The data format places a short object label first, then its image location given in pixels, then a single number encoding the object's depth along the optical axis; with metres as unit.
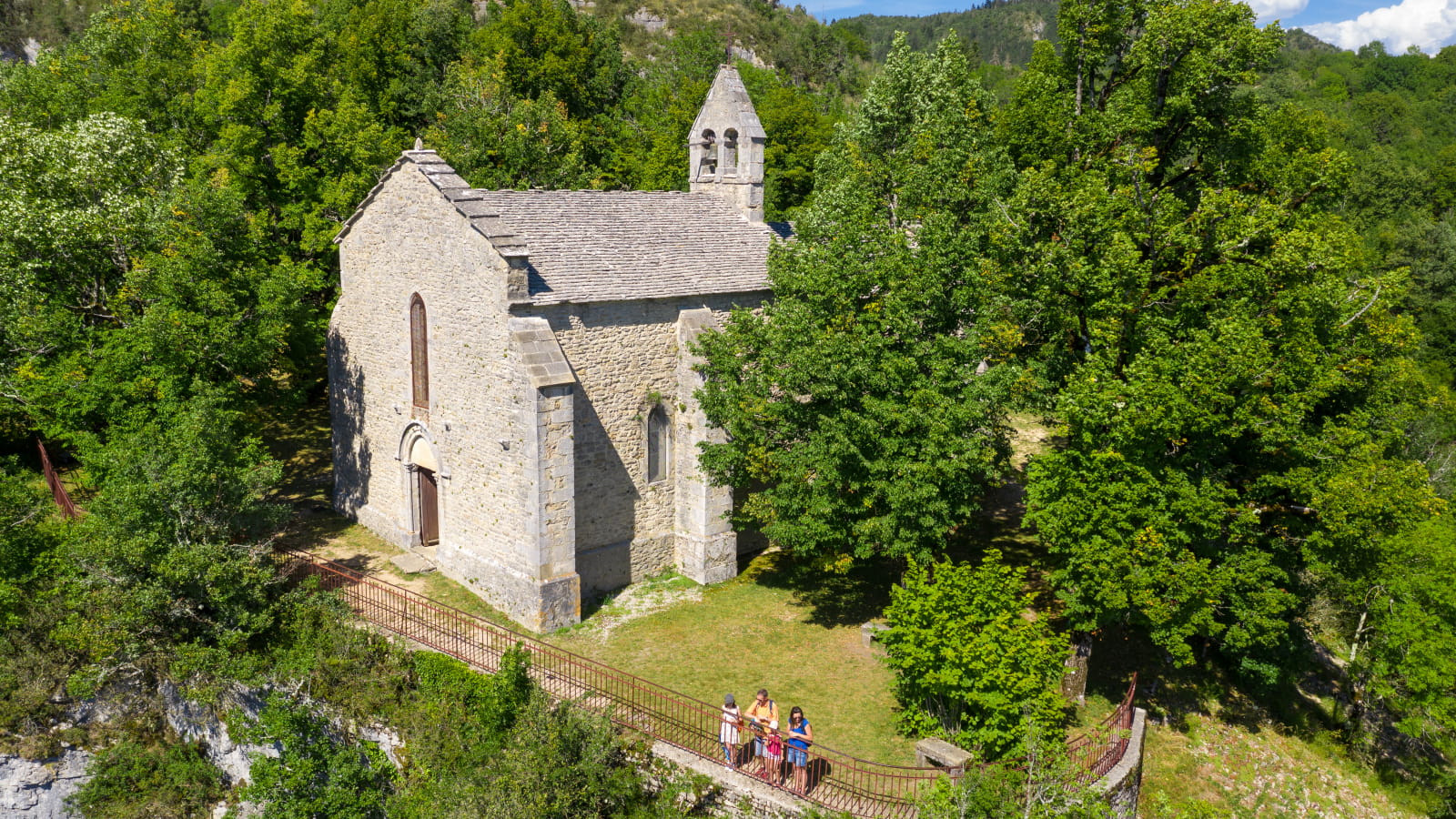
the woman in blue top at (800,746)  14.67
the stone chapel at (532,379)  19.86
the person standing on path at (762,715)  15.10
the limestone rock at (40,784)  18.31
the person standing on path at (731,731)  15.21
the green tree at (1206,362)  16.83
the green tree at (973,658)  14.77
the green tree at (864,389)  18.12
